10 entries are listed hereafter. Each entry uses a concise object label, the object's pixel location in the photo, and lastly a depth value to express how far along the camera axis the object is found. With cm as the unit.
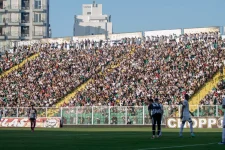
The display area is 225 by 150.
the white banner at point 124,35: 8557
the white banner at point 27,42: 9489
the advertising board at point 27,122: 6462
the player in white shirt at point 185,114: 3682
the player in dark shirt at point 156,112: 3638
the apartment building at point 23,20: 13350
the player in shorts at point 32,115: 5309
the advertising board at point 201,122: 5631
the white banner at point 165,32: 8119
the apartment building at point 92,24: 16650
